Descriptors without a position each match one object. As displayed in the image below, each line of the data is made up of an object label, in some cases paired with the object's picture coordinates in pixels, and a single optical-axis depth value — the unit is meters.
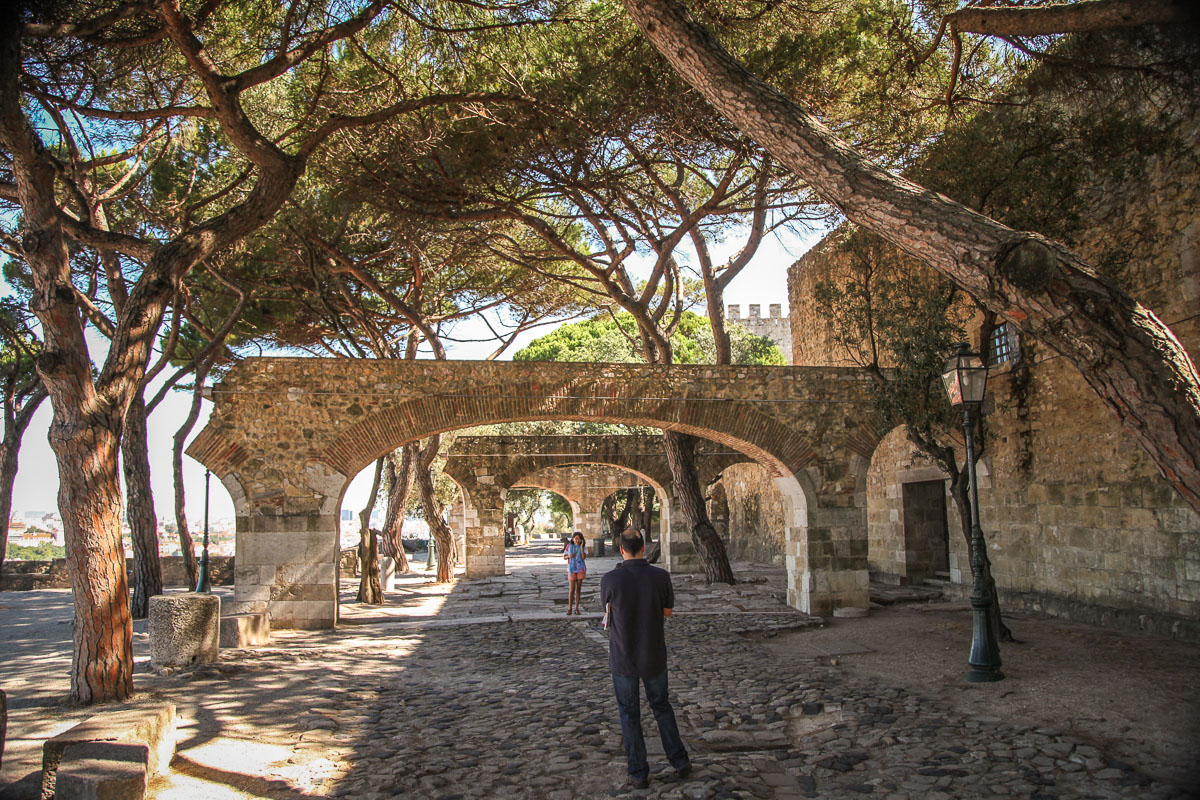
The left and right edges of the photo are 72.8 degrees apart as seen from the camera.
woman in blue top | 11.46
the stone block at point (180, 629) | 7.28
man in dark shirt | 4.22
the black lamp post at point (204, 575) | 9.35
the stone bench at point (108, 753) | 3.59
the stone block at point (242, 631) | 8.61
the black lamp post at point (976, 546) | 6.49
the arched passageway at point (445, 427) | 9.85
